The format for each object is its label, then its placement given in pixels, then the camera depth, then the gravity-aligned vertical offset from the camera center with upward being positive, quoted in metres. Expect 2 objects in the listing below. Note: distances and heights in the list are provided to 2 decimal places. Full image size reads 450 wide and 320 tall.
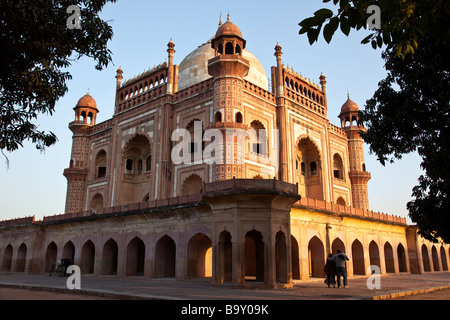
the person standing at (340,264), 11.98 -0.06
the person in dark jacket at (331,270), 12.52 -0.25
